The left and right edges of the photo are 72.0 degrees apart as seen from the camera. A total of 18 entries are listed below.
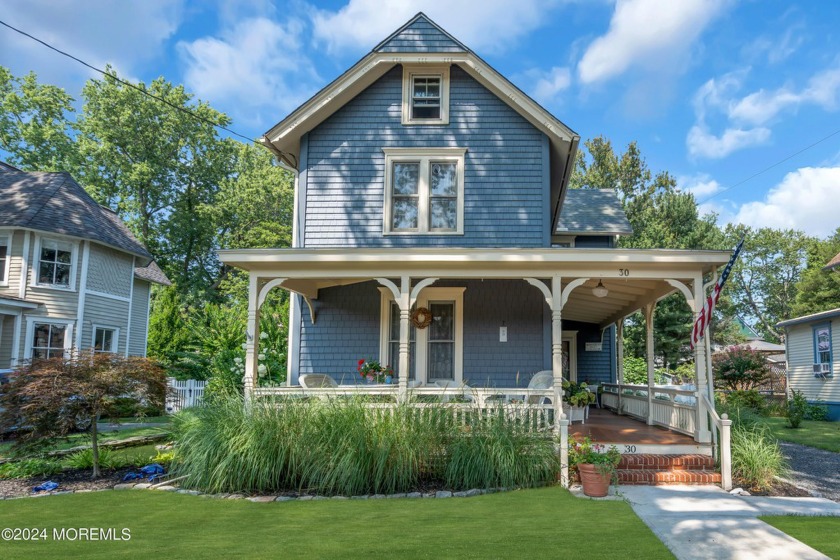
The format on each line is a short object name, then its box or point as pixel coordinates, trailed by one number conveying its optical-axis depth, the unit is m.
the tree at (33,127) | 30.47
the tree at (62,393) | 8.13
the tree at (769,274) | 48.22
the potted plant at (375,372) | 10.69
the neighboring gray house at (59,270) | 16.81
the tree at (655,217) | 27.58
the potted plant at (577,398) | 10.43
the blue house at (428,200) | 11.34
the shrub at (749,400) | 20.47
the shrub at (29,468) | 8.36
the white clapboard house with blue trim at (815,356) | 18.33
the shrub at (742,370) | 22.69
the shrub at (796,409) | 15.77
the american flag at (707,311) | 8.10
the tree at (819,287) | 32.66
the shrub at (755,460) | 7.67
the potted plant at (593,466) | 7.05
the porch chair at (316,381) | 9.91
